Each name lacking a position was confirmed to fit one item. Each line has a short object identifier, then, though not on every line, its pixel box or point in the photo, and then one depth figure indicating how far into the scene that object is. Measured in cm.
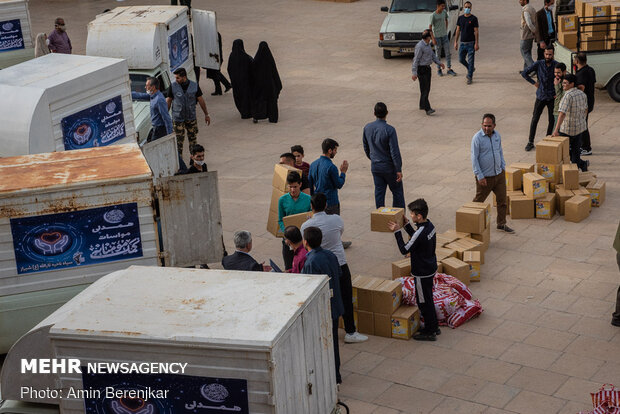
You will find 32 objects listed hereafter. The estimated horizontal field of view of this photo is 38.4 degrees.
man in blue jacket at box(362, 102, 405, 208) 1174
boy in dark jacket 920
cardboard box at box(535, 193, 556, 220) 1233
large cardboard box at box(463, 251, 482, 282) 1064
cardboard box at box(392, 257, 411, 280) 1030
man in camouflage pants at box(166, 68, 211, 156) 1499
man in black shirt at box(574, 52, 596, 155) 1449
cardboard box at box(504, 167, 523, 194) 1255
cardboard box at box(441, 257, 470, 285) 1037
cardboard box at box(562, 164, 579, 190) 1251
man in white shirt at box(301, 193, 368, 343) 909
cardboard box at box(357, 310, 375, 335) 962
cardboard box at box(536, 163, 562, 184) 1274
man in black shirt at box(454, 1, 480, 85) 1914
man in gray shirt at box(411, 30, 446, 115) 1730
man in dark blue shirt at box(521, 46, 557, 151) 1442
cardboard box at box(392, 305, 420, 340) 947
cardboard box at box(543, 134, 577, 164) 1297
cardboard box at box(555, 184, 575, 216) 1241
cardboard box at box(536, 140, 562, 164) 1266
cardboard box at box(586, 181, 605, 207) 1267
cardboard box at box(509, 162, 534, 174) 1266
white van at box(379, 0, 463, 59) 2100
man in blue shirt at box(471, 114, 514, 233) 1163
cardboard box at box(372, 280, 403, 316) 945
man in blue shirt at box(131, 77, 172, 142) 1376
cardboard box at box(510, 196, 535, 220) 1233
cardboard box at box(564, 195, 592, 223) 1212
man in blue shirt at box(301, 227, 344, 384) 822
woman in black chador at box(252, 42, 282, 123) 1755
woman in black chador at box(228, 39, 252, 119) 1772
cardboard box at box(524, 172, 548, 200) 1226
